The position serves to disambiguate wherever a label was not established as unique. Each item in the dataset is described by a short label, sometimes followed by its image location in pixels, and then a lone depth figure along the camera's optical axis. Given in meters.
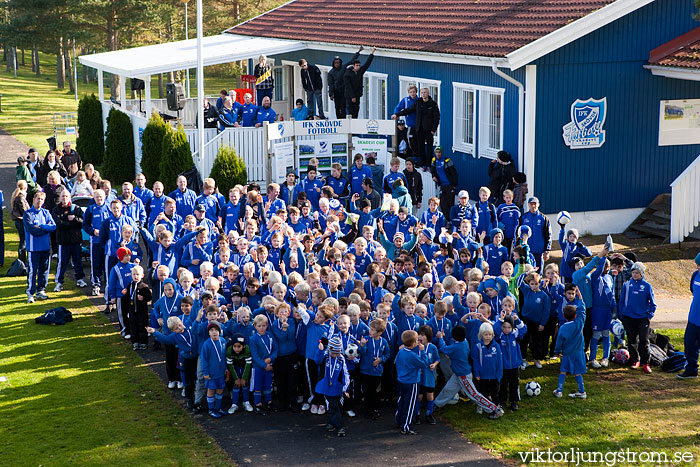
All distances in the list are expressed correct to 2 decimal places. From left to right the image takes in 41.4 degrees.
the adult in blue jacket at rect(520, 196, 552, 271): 15.66
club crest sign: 18.59
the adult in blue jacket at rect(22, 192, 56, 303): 16.03
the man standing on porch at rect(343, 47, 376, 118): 22.09
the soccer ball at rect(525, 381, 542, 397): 12.02
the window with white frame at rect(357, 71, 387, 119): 23.83
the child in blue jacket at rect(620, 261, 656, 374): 12.67
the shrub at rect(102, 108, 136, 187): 26.03
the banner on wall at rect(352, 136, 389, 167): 20.69
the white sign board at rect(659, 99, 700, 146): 19.41
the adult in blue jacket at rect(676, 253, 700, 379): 12.54
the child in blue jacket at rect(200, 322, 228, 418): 11.33
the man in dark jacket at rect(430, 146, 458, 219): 19.33
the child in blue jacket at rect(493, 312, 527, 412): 11.52
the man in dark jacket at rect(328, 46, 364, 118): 22.33
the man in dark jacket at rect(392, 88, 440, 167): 20.31
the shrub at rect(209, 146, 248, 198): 20.55
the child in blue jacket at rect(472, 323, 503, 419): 11.34
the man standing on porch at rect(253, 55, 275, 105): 24.47
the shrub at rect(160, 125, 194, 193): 21.56
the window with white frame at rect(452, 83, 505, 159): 19.46
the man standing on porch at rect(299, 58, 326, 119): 24.67
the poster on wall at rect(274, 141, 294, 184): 20.41
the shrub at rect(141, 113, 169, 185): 23.05
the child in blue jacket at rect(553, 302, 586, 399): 11.85
